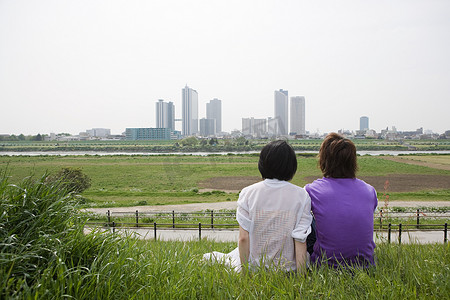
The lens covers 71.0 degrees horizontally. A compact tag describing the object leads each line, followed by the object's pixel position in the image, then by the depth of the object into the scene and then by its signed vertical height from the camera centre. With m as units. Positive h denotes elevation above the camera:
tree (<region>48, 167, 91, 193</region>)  25.66 -3.20
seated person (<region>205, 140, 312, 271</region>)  2.62 -0.63
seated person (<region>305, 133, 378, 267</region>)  2.72 -0.60
